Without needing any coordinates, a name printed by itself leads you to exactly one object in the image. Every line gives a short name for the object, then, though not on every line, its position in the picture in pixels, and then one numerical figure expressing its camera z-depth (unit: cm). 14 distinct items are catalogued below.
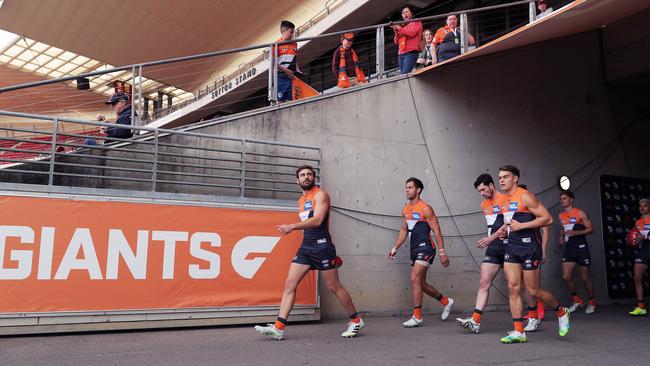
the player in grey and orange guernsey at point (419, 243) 726
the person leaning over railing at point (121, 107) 845
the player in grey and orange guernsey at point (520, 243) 582
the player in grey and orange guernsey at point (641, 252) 862
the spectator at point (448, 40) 902
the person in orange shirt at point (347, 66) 1011
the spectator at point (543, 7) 908
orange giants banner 588
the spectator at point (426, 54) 964
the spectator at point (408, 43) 955
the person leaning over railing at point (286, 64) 877
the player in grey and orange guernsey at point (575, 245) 925
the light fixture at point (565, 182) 1048
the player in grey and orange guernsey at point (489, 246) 622
